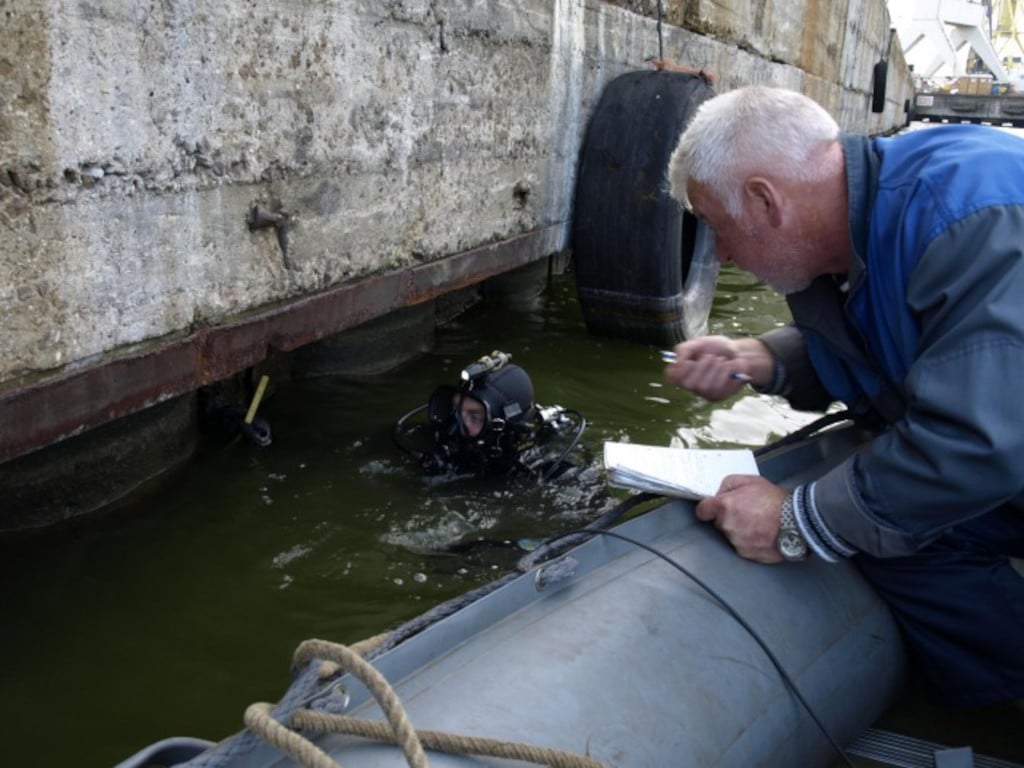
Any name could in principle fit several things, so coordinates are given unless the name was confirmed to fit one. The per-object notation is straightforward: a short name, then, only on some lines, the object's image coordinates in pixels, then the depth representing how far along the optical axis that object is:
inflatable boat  1.43
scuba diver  3.80
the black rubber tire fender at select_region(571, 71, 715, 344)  5.59
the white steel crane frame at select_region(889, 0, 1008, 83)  39.03
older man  1.78
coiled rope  1.32
